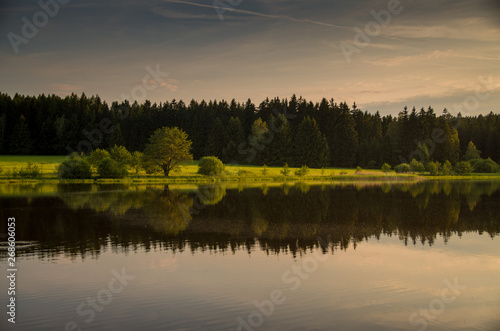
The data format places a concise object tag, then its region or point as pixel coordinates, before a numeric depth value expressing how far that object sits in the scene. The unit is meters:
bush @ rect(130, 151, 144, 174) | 64.01
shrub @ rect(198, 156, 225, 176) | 65.56
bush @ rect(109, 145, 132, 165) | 63.46
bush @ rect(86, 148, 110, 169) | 62.62
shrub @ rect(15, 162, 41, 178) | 56.00
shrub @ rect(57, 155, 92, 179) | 57.12
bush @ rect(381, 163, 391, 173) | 90.00
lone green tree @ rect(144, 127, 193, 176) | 64.14
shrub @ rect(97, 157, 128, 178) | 59.09
